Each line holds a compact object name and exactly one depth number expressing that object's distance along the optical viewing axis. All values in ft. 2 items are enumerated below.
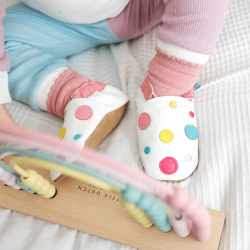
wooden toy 0.80
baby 1.39
